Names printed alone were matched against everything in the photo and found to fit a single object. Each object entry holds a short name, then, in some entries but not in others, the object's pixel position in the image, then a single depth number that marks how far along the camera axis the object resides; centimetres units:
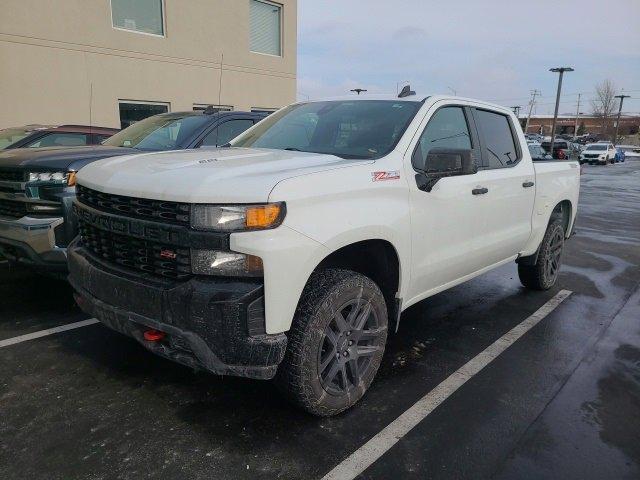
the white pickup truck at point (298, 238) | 248
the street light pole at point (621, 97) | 5874
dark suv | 416
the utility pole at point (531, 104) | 7744
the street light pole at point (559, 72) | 3156
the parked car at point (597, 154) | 3859
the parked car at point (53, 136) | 713
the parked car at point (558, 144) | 3602
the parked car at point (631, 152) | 5542
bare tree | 6906
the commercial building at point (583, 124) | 8488
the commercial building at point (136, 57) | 1155
